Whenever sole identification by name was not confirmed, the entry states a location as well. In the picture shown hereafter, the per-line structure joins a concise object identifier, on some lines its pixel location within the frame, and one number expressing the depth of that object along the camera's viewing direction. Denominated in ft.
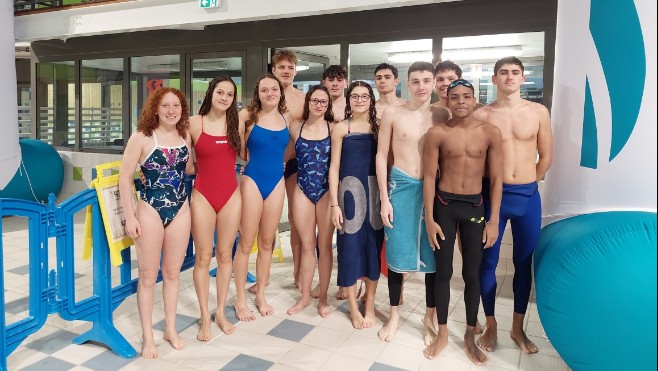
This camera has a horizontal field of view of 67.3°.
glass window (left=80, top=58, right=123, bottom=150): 24.85
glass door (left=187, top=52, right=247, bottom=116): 20.89
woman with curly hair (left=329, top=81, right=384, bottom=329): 10.20
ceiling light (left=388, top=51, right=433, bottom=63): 20.92
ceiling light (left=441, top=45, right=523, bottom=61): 17.80
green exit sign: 17.61
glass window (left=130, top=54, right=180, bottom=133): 22.80
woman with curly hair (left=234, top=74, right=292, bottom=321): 10.30
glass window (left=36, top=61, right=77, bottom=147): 25.81
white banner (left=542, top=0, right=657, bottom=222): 7.12
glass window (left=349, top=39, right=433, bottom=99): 18.99
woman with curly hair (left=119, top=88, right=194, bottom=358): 8.61
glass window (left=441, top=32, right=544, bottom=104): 16.17
